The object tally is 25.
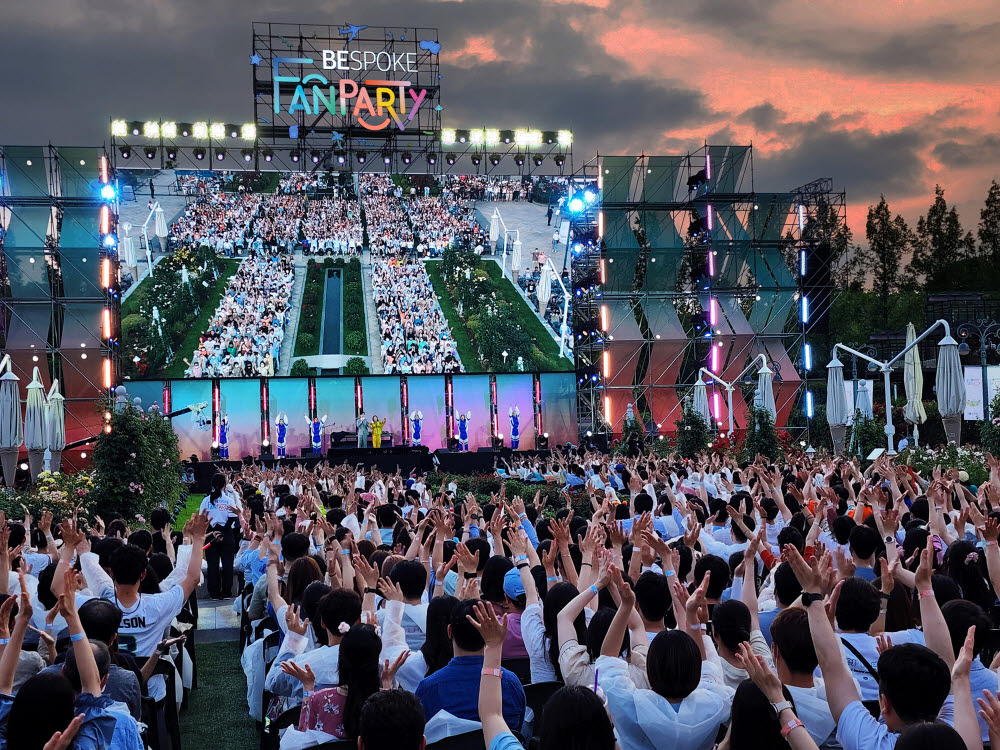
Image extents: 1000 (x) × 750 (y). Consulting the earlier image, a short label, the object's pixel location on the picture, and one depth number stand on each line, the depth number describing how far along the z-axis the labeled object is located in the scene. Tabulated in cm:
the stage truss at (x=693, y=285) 3541
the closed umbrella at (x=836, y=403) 2148
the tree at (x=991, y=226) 5222
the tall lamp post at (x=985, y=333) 2484
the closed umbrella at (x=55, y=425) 2131
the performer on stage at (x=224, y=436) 3316
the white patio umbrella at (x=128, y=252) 3344
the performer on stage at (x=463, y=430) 3469
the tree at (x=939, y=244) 5381
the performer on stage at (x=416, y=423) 3444
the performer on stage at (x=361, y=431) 3311
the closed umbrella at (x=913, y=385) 2038
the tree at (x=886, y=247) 5578
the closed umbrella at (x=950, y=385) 1789
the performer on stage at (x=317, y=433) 3369
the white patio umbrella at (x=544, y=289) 3516
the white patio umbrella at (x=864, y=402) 2630
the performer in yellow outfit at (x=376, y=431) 3322
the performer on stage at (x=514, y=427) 3481
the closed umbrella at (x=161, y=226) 3409
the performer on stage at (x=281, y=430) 3356
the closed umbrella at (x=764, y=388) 2606
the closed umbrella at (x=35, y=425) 2061
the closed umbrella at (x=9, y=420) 1981
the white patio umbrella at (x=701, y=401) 2700
